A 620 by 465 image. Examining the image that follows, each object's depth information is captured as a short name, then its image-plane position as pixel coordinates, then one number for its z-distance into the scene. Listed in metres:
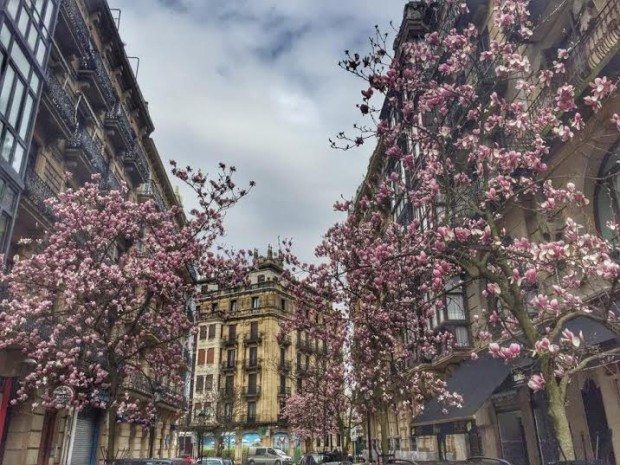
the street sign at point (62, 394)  12.31
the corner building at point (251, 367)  59.09
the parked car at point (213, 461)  22.70
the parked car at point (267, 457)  44.12
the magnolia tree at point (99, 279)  13.87
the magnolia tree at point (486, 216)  6.79
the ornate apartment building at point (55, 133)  14.48
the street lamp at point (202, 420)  44.34
